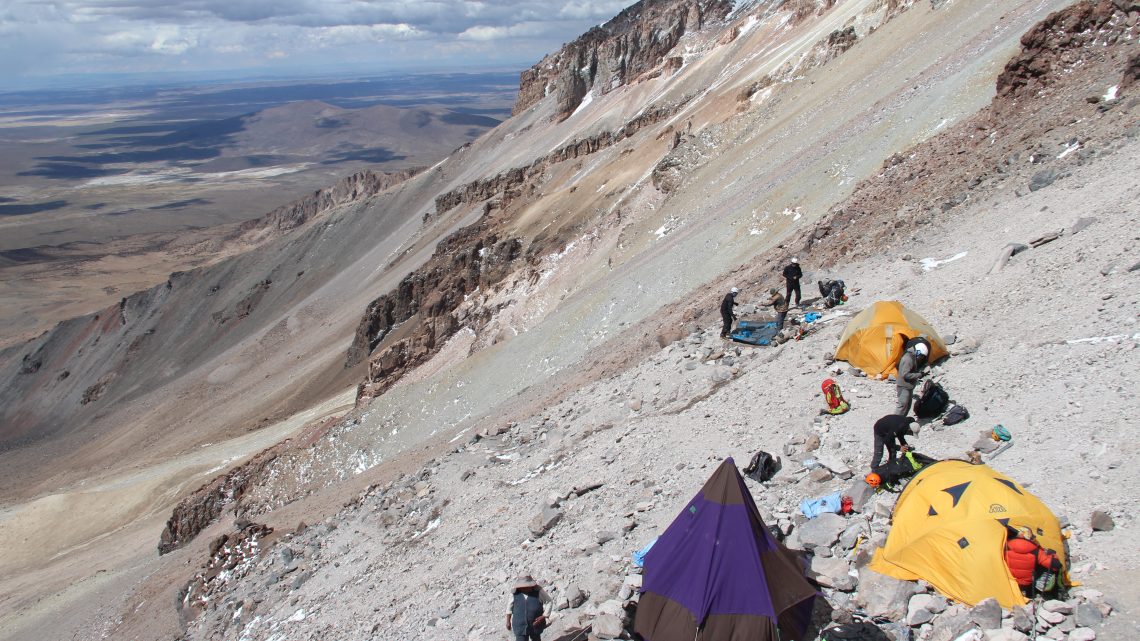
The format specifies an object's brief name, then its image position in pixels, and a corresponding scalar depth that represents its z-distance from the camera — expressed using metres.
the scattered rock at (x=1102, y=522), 6.73
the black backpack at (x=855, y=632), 6.81
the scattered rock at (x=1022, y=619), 6.17
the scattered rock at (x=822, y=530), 8.10
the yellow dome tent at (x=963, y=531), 6.61
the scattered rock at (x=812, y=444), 10.06
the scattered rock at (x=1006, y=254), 12.71
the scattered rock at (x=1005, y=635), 6.13
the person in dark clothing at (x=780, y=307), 14.25
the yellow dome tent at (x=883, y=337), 10.98
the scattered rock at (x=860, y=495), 8.41
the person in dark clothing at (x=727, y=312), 14.80
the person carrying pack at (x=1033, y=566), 6.35
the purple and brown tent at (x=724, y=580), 7.11
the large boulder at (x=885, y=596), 6.95
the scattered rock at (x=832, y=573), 7.51
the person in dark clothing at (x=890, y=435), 8.68
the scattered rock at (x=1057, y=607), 6.18
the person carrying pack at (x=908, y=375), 9.75
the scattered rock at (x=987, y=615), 6.32
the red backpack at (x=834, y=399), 10.64
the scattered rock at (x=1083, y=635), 5.88
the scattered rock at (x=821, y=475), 9.24
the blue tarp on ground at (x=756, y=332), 14.33
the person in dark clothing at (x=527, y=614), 8.51
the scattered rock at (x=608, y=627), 7.92
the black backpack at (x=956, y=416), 9.25
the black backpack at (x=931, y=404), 9.56
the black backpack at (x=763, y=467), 9.78
